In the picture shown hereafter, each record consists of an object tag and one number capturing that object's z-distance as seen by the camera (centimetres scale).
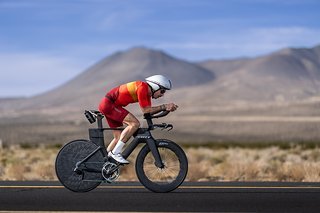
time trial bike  1222
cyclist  1200
